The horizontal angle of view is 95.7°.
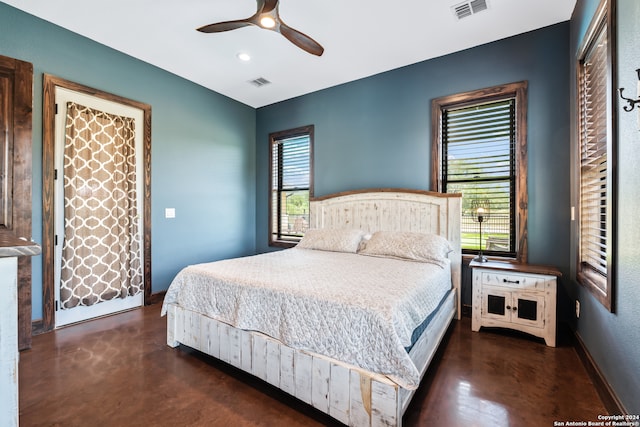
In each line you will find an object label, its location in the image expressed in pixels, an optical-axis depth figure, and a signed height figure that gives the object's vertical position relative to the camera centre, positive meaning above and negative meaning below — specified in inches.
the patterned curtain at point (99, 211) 110.9 +0.6
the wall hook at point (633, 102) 48.5 +19.5
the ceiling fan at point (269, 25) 83.2 +59.1
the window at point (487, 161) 113.3 +22.6
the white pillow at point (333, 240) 128.2 -12.0
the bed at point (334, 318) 55.9 -25.1
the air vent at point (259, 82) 152.3 +70.5
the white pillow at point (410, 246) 107.3 -12.7
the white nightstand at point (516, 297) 94.8 -28.4
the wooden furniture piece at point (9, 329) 28.5 -11.8
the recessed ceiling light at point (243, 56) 127.5 +70.0
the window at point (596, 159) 67.0 +15.4
